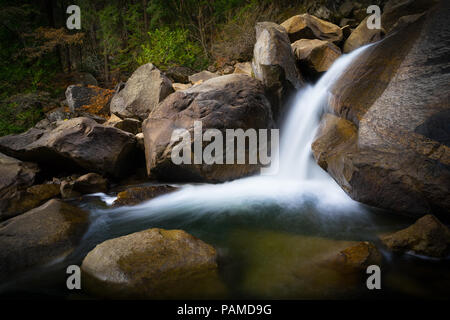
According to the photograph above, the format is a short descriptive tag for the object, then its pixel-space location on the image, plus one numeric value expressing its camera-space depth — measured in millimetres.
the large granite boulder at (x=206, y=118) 5535
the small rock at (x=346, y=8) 10405
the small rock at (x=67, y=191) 5297
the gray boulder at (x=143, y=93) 7985
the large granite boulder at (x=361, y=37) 7545
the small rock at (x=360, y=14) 10142
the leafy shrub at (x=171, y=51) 12008
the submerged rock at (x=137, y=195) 4883
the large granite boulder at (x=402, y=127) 3137
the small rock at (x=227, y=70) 11129
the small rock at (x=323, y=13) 10850
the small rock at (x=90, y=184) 5484
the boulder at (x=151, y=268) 2283
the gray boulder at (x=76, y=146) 5613
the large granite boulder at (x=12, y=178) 4539
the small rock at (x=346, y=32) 9078
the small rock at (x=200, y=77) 10388
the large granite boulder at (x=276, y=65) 5969
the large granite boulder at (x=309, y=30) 8562
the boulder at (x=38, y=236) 2883
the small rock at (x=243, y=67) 9958
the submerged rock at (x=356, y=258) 2445
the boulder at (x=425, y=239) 2615
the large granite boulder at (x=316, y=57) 6870
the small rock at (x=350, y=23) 10188
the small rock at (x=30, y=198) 4547
